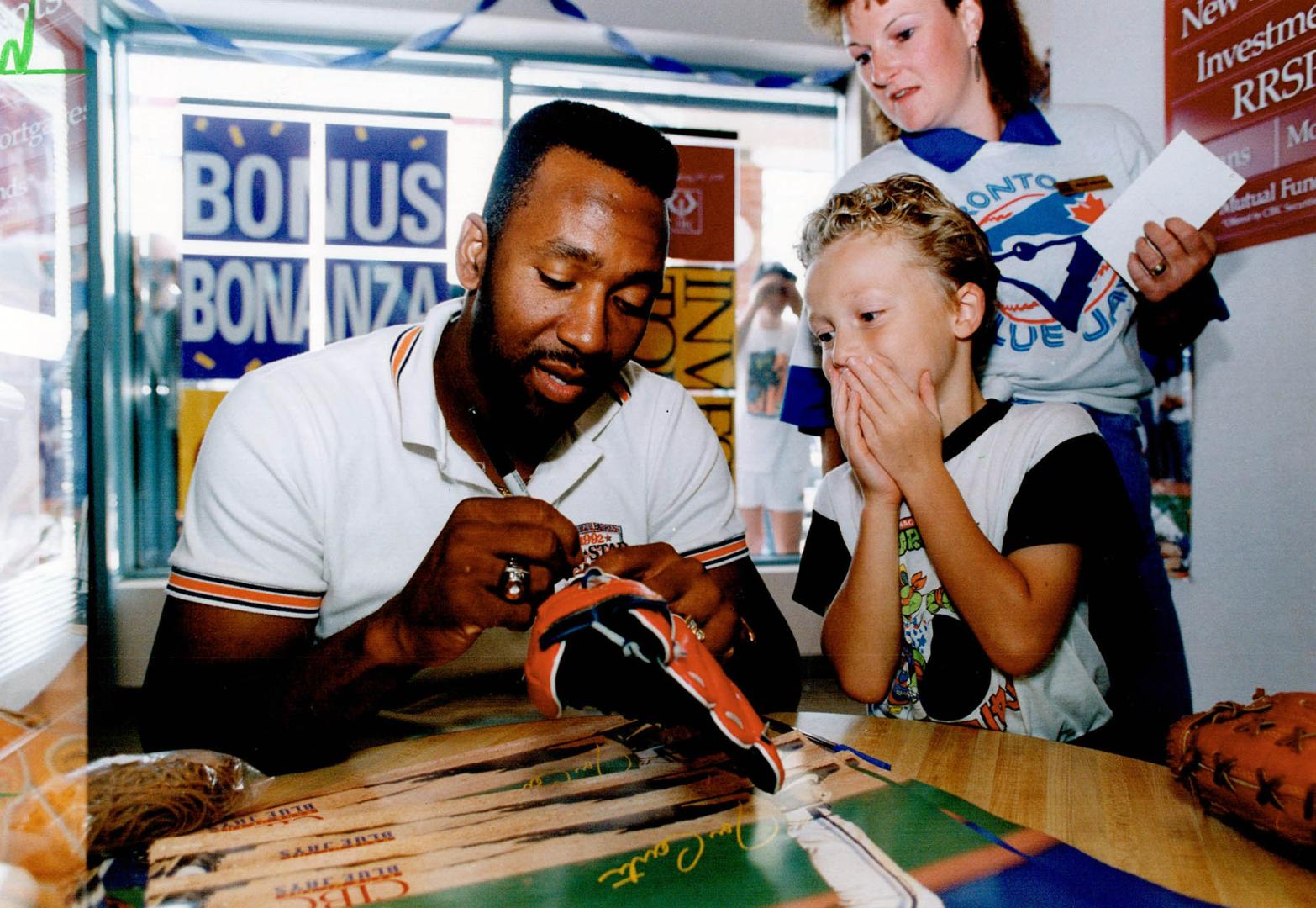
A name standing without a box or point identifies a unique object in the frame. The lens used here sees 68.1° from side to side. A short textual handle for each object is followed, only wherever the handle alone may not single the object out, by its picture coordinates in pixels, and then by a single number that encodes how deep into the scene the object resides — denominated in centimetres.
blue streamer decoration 110
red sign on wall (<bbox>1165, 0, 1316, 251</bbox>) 117
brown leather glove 70
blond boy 111
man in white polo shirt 101
